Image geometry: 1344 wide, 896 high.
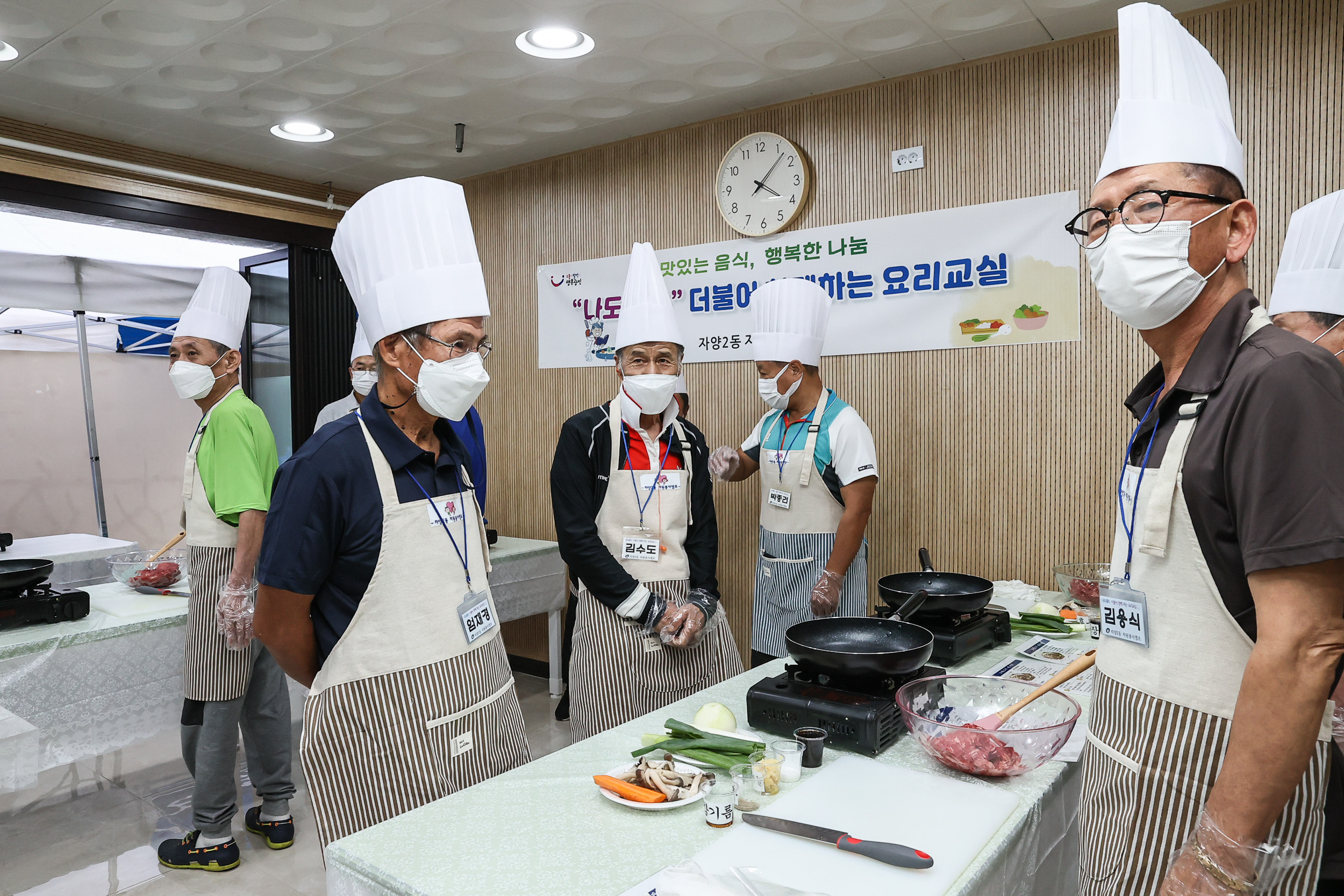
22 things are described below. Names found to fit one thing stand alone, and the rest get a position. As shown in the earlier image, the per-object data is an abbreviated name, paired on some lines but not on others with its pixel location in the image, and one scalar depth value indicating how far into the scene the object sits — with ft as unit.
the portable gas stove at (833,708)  5.29
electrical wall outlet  11.80
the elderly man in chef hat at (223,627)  9.53
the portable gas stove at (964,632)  7.02
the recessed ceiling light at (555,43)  10.63
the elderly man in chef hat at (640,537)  8.55
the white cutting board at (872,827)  3.89
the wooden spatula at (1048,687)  5.31
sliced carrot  4.58
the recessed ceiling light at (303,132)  13.92
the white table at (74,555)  12.82
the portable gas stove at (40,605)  9.10
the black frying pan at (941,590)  7.22
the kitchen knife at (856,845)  3.93
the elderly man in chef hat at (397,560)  5.48
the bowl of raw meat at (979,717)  4.94
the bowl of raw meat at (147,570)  11.09
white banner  10.87
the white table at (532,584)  14.14
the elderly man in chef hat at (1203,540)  3.27
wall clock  12.78
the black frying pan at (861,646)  5.45
